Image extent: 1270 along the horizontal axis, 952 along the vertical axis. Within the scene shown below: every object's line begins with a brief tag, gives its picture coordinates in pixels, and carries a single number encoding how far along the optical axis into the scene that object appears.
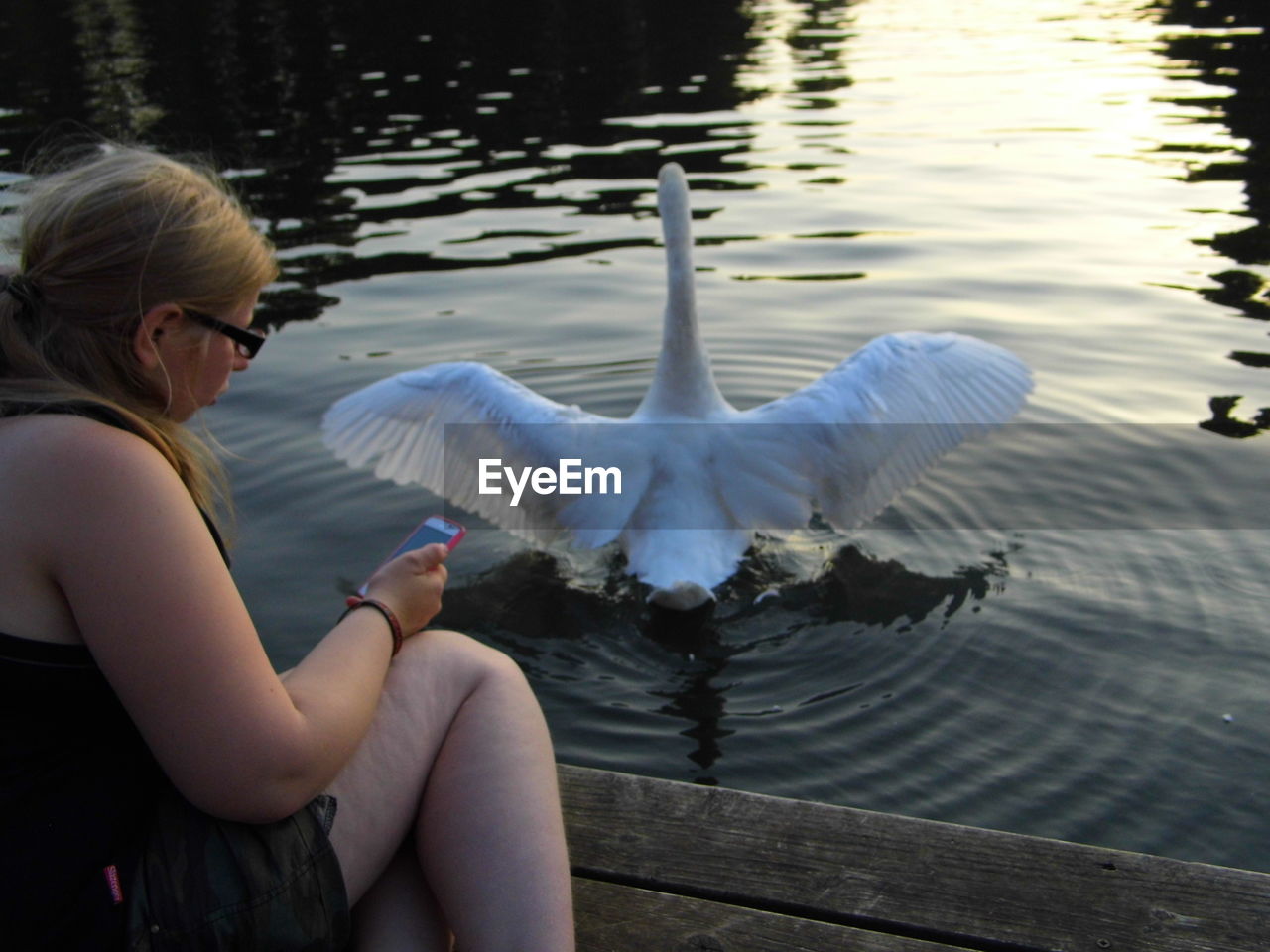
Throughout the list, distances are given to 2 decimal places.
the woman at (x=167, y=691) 1.76
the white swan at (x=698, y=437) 5.13
